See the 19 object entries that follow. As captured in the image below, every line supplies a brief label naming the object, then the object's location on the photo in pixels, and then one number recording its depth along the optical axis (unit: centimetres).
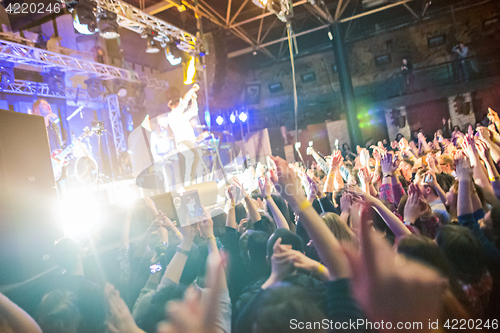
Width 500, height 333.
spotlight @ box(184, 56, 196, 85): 593
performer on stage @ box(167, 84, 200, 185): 500
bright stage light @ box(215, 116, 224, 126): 859
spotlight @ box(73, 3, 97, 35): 401
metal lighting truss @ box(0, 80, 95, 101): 602
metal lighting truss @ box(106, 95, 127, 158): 745
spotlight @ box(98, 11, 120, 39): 430
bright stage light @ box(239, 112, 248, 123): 966
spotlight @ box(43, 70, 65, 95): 646
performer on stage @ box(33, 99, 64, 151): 448
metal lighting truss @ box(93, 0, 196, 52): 445
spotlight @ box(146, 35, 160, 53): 572
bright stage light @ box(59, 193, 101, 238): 346
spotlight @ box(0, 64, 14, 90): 562
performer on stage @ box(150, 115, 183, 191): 517
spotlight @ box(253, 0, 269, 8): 430
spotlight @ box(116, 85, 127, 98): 763
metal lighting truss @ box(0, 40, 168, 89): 506
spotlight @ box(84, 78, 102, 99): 709
